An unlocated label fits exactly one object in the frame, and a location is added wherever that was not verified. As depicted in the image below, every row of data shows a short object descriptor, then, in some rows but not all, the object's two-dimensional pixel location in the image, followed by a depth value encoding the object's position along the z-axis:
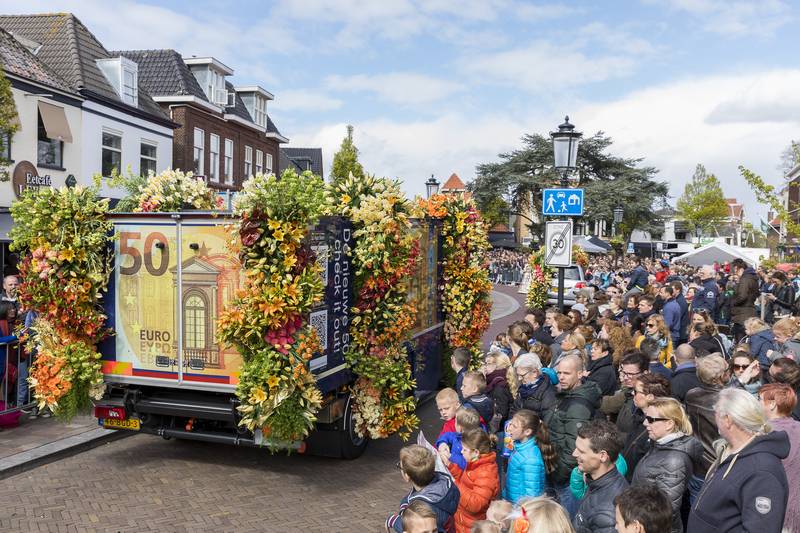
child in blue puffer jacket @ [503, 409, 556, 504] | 4.47
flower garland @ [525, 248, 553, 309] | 15.96
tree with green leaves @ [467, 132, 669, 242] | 42.00
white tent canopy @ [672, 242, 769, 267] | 20.86
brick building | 26.03
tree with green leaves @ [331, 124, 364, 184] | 42.34
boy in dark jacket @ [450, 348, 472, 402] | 6.91
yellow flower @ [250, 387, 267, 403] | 5.74
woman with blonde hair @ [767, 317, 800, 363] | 7.04
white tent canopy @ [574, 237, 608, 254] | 27.28
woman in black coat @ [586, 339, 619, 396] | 6.25
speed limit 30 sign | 9.88
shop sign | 16.34
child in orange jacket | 4.23
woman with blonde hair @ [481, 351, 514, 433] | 6.20
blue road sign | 10.05
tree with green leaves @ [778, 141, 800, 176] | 10.81
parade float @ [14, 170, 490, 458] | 5.80
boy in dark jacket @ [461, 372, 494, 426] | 5.70
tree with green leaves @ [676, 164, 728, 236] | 52.44
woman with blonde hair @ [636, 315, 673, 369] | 8.00
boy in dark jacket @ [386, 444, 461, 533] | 3.84
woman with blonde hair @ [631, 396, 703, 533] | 3.77
